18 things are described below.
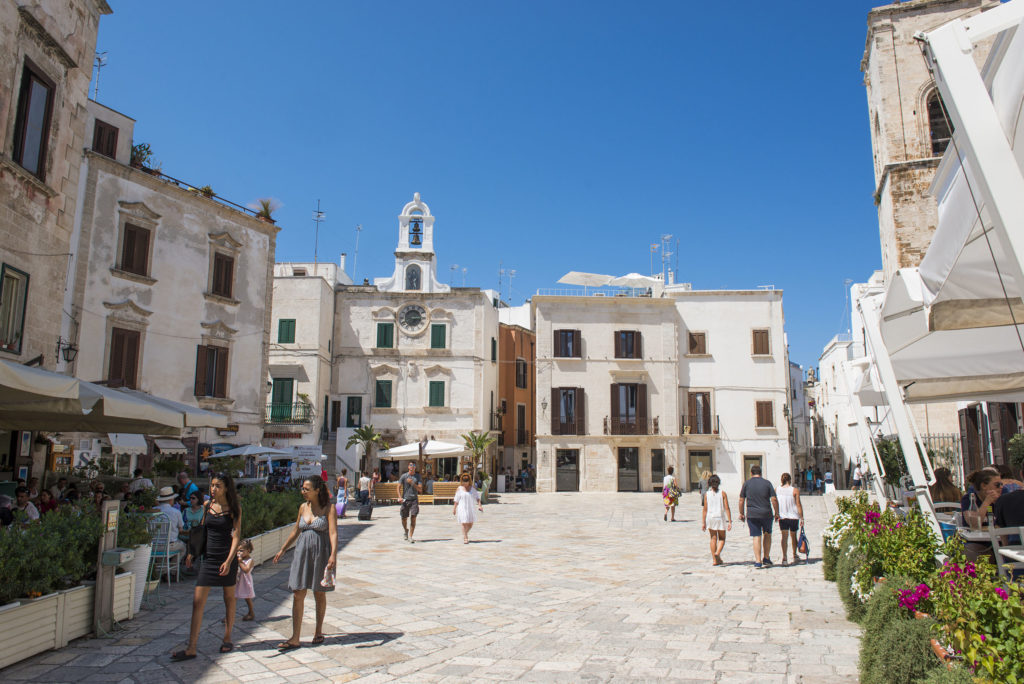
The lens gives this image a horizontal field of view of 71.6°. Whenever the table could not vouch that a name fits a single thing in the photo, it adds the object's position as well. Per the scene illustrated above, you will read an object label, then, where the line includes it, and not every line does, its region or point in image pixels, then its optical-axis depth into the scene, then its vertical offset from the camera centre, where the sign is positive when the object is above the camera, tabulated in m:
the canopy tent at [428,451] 26.61 -0.11
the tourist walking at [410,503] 14.66 -1.14
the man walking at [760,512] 11.09 -0.96
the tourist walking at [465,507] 14.29 -1.19
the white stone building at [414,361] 34.75 +4.25
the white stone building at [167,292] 20.42 +4.79
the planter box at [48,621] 5.60 -1.49
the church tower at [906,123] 19.70 +9.34
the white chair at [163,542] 8.75 -1.19
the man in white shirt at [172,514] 9.27 -0.89
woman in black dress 6.18 -0.87
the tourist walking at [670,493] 19.38 -1.21
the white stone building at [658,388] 34.81 +3.01
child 6.75 -1.32
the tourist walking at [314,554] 6.30 -0.95
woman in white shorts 11.44 -1.08
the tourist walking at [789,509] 11.50 -0.95
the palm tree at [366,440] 31.78 +0.32
